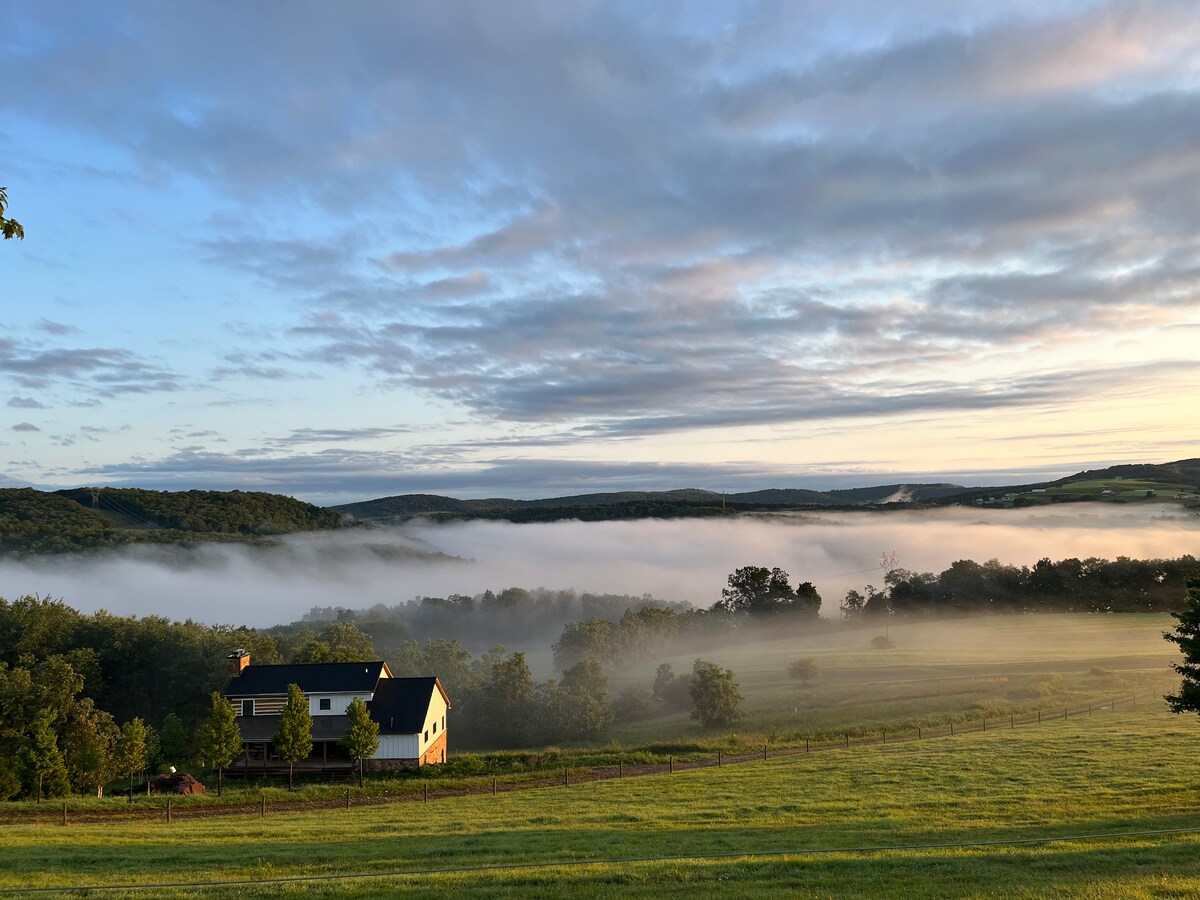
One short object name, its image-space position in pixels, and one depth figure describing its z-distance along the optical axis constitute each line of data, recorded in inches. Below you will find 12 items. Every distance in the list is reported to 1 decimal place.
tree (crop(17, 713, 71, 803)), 1552.7
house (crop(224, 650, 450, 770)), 2016.5
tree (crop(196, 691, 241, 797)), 1760.6
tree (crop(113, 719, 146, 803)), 1651.1
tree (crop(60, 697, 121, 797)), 1642.5
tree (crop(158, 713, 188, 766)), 2023.9
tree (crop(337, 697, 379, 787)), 1841.8
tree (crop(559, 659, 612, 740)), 2628.0
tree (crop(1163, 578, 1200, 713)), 1181.7
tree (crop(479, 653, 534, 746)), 2763.3
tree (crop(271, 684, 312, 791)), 1809.8
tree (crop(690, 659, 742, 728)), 2436.0
